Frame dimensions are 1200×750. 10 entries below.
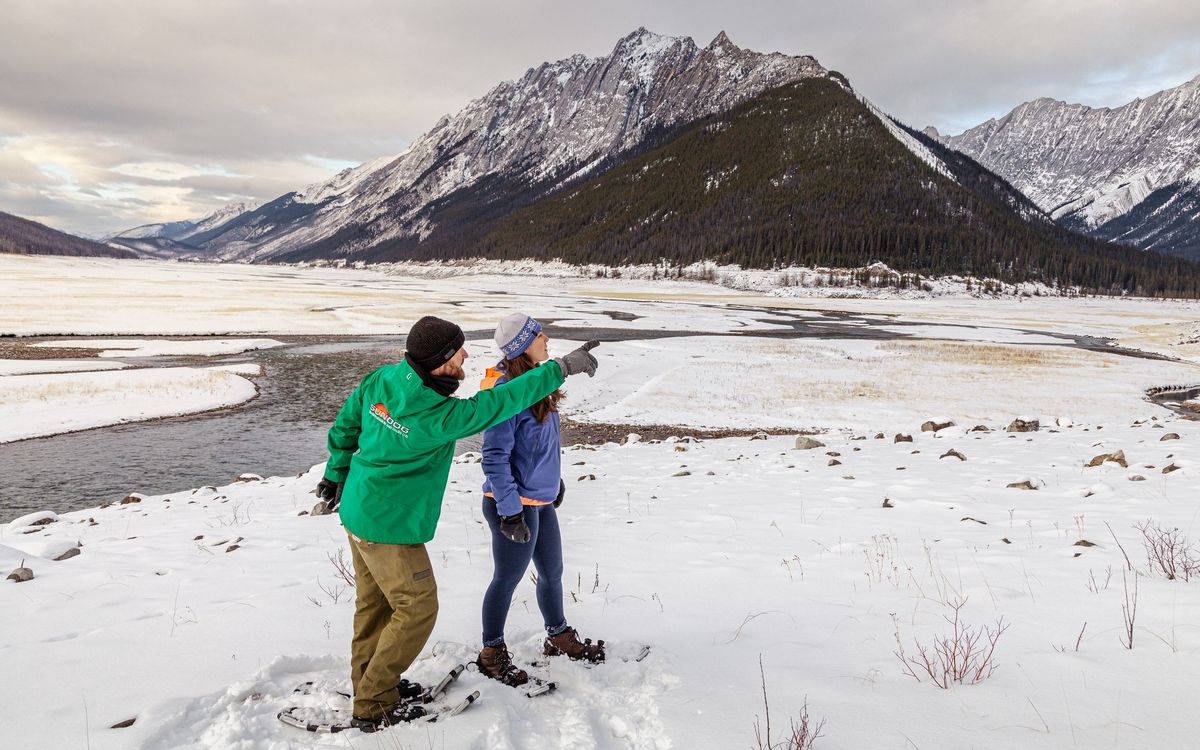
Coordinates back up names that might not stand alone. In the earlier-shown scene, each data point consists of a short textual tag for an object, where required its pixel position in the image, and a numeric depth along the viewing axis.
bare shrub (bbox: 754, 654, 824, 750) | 3.11
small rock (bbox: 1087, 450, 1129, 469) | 9.88
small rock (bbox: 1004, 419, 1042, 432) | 15.24
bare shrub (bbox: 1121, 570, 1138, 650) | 3.93
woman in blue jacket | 3.93
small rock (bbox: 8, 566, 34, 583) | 5.81
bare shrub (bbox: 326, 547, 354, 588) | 5.84
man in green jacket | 3.43
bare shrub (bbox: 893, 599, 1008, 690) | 3.68
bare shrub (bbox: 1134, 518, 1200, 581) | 4.96
